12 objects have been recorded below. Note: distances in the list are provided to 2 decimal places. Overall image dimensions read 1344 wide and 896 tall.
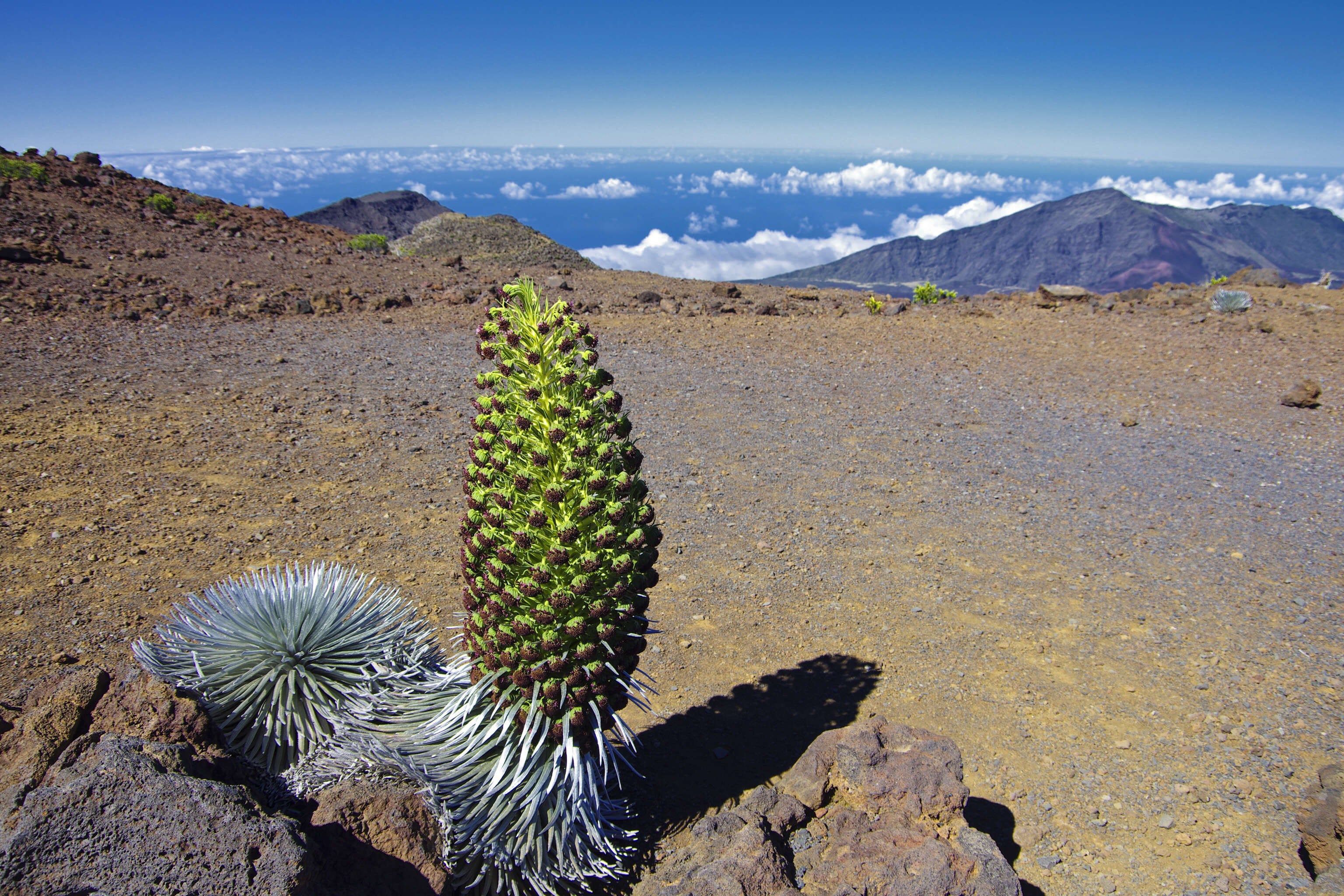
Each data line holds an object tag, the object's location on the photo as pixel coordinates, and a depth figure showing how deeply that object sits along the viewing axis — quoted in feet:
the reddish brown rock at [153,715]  6.59
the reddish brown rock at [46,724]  6.11
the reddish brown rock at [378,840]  6.15
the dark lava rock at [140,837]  4.75
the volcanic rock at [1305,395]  26.63
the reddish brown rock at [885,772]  7.69
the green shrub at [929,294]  44.24
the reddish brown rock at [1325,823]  7.88
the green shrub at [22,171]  48.39
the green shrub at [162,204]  50.08
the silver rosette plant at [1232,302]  38.22
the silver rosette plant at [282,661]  7.69
